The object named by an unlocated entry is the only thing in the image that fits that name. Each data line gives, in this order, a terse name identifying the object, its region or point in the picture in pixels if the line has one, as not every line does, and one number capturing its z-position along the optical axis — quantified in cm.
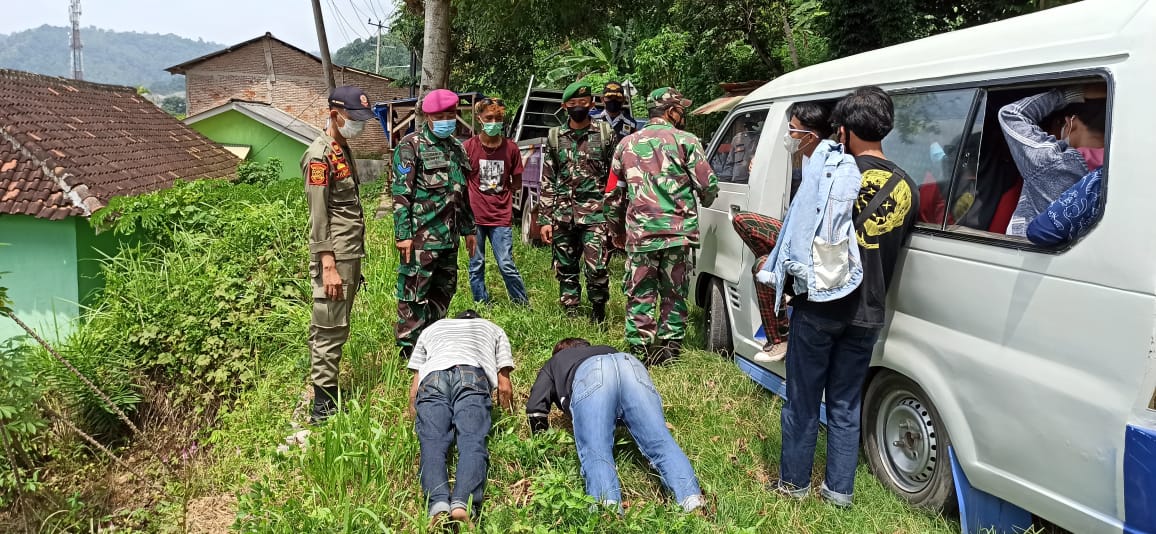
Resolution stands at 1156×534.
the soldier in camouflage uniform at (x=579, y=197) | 559
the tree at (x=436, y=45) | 1033
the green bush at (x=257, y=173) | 1683
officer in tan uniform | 407
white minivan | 212
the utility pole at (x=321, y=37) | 1579
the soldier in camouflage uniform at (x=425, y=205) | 488
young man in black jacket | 310
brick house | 3569
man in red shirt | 611
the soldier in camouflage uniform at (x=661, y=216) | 459
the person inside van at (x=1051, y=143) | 240
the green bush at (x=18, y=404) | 396
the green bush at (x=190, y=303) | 618
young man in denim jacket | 284
